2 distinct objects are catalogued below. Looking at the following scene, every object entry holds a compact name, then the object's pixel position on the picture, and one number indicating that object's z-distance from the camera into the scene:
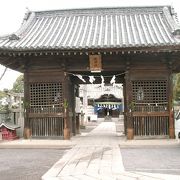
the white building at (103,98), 41.44
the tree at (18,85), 46.95
